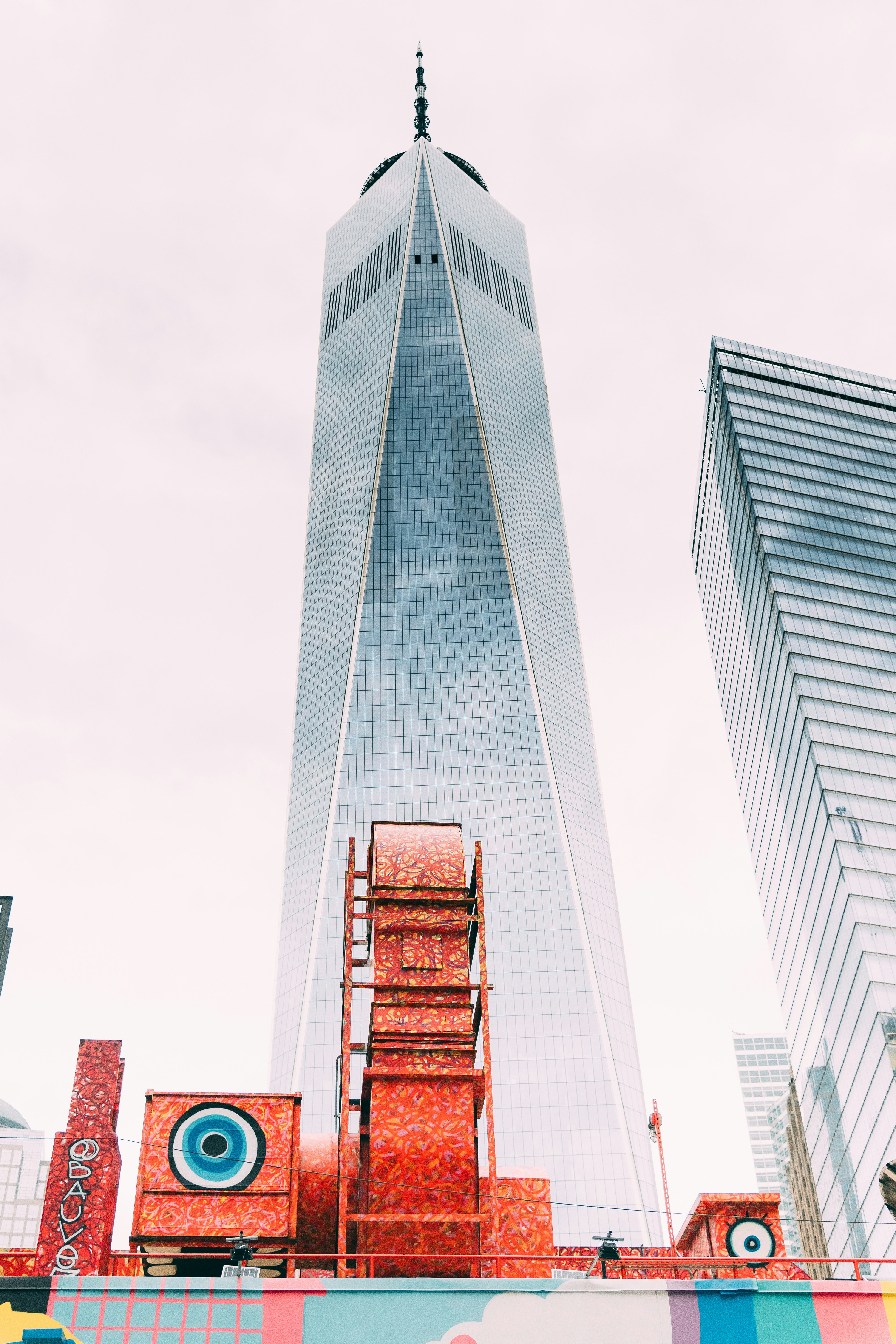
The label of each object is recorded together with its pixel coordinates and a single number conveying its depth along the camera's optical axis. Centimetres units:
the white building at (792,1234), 18450
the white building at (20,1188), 17088
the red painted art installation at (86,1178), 2430
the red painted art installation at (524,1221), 2623
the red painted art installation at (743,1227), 3034
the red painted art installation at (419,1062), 2394
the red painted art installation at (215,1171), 2339
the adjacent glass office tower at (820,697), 10250
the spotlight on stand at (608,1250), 2148
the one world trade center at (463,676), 10569
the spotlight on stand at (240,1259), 2105
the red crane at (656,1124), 4312
